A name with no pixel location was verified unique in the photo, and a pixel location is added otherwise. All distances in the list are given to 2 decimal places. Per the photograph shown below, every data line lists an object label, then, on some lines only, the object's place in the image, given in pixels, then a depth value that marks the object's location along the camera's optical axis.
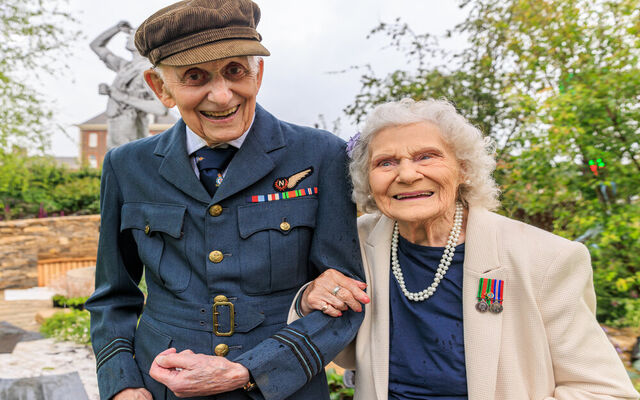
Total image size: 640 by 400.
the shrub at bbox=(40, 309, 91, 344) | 5.43
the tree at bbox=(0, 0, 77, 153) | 9.61
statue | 9.23
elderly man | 1.46
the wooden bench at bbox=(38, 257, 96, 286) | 9.70
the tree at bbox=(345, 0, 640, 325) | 3.86
